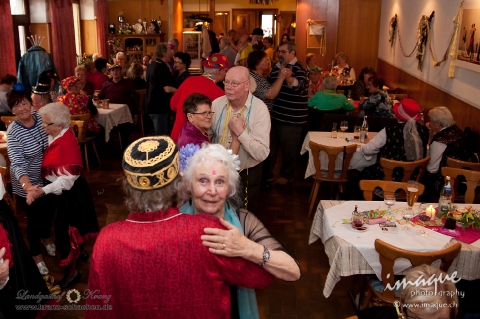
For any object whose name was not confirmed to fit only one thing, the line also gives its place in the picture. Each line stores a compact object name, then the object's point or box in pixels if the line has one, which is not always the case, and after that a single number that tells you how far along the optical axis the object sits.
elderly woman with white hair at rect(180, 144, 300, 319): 1.81
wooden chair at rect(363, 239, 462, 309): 2.58
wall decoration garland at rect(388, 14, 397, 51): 9.54
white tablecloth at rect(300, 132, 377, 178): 5.07
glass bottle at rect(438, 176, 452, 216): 3.25
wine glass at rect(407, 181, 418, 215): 3.31
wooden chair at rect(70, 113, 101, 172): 5.95
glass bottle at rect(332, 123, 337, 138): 5.47
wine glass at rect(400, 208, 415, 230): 3.10
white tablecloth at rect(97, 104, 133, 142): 6.82
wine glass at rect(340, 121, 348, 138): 5.62
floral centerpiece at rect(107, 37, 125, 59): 12.05
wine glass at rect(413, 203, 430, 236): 3.04
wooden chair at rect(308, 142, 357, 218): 4.73
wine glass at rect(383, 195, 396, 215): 3.31
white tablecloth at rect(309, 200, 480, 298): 2.85
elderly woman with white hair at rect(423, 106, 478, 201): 4.38
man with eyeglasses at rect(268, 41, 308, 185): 5.43
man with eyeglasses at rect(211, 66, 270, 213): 3.15
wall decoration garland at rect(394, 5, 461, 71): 6.73
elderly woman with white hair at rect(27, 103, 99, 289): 3.38
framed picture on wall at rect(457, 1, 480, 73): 5.12
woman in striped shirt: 3.47
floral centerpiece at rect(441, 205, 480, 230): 3.08
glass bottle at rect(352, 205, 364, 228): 3.05
